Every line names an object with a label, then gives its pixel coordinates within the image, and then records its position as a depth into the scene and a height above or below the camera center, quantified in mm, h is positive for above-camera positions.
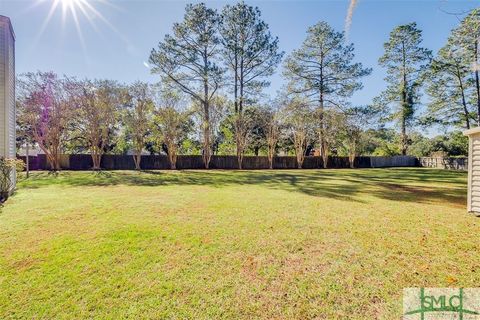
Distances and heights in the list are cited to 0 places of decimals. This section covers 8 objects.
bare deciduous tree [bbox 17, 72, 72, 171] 14633 +3065
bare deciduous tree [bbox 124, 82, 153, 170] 17000 +3313
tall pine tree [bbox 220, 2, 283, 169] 19234 +8643
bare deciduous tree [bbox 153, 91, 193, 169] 17719 +2572
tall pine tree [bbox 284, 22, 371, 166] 21094 +7752
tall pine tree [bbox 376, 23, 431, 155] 21922 +8416
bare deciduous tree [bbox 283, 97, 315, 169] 20719 +3003
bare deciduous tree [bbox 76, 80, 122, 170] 15828 +3197
